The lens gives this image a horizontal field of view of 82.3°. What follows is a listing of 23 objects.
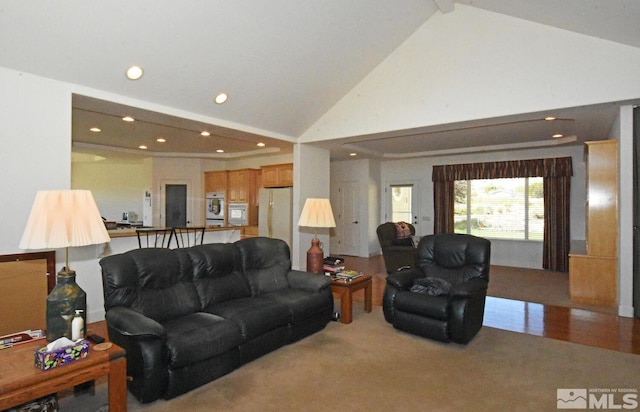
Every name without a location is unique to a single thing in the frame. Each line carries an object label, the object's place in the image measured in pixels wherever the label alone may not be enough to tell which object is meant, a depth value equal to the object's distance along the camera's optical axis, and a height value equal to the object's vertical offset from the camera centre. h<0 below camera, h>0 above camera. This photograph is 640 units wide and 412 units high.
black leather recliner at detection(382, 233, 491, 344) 3.48 -0.87
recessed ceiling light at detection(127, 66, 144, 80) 3.46 +1.27
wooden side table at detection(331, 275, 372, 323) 4.09 -0.98
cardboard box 1.89 -0.81
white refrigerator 6.81 -0.15
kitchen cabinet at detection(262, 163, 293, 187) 7.56 +0.64
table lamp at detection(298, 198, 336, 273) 4.36 -0.18
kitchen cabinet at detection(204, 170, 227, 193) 8.70 +0.57
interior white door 9.12 -0.34
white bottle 2.12 -0.72
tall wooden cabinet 4.79 -0.35
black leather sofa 2.52 -0.91
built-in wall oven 8.70 -0.07
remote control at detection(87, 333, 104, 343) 2.29 -0.85
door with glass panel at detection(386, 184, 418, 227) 9.02 +0.05
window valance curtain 7.09 +0.77
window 7.56 -0.03
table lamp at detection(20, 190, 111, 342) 2.09 -0.18
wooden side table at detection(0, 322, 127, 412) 1.76 -0.89
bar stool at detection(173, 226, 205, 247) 5.09 -0.44
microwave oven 8.28 -0.21
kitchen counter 4.42 -0.35
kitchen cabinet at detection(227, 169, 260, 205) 8.30 +0.44
